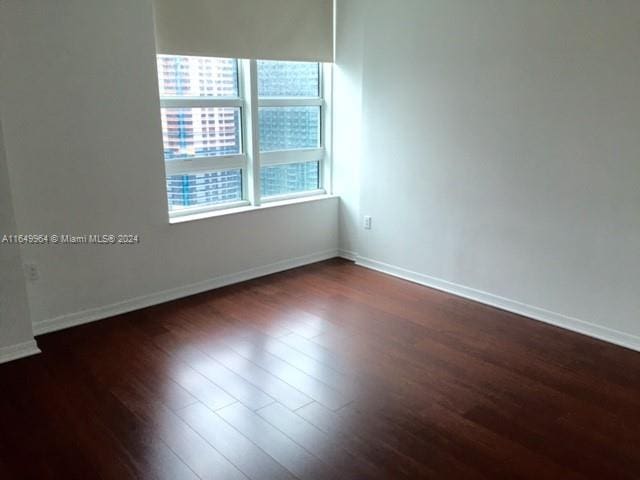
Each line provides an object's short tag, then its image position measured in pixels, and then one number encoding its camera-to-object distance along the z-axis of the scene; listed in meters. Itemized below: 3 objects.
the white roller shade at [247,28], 3.65
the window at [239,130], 3.92
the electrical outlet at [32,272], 3.25
